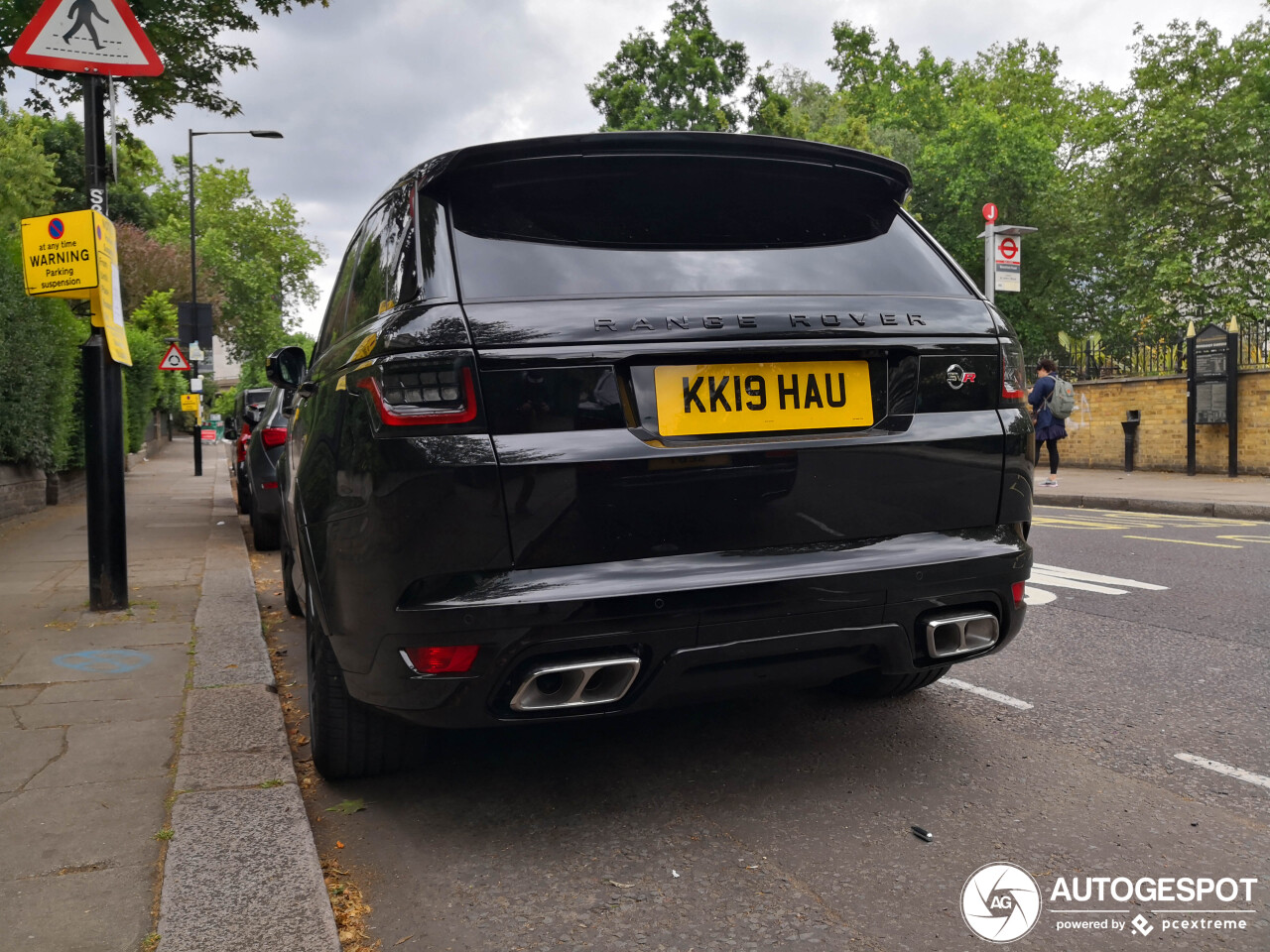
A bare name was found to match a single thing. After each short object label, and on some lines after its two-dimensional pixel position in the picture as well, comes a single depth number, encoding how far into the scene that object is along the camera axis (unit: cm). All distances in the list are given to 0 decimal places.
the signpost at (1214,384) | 1655
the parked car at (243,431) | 1220
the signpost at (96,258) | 592
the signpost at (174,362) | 2210
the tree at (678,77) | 4422
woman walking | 1680
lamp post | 3306
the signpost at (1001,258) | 1733
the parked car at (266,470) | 882
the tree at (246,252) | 6688
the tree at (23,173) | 2790
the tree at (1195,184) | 2717
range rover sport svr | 260
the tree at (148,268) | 4156
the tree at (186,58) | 1055
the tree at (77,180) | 3806
